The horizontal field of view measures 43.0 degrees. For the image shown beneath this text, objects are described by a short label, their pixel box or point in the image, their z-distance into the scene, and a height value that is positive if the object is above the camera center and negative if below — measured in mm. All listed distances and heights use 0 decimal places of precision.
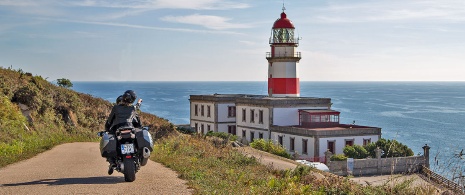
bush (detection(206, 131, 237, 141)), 43866 -4830
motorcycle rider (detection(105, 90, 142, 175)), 10500 -762
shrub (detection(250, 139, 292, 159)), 40219 -5197
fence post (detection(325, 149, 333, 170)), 38297 -5600
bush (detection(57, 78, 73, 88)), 48828 -677
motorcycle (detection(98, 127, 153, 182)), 10109 -1278
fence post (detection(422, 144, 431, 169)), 39875 -5621
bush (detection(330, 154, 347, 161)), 39406 -5735
